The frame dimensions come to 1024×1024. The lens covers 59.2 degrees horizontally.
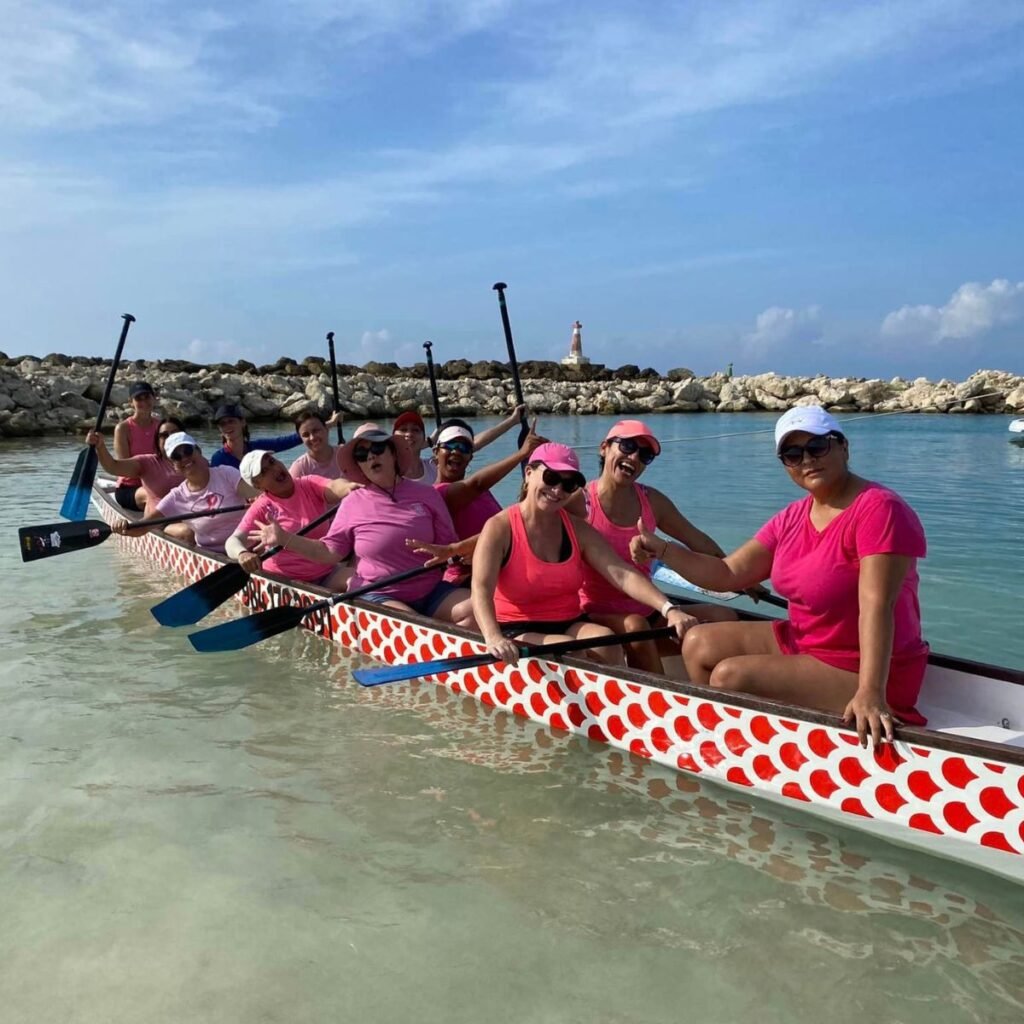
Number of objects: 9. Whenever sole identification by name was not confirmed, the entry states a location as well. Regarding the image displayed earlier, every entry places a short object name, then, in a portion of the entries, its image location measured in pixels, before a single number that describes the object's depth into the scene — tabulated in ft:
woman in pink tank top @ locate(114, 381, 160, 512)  33.27
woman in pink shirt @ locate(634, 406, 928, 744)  10.97
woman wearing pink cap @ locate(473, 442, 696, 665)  14.47
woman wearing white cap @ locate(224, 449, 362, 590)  21.91
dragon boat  10.59
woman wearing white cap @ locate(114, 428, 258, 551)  27.40
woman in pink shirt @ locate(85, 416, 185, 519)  32.01
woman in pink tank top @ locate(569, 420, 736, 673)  15.85
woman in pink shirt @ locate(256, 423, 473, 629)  19.38
